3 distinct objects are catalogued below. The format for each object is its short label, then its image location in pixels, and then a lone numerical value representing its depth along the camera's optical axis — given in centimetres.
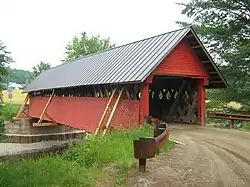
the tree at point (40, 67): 4238
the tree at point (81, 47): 4110
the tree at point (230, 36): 1269
